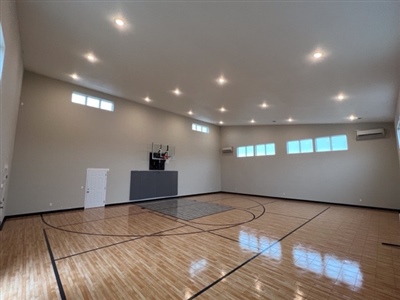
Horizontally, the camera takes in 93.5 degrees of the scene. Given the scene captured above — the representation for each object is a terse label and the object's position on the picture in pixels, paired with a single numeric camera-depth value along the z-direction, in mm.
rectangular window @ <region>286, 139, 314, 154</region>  10044
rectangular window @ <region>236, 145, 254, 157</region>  12320
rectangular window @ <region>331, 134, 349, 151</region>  9008
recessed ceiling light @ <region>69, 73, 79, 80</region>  6541
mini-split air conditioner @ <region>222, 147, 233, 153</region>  13175
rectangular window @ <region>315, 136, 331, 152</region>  9477
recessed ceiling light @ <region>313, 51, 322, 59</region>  3834
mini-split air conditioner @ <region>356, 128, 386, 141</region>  7992
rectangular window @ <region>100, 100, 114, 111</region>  8367
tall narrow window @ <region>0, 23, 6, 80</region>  2949
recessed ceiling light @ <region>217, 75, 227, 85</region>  5551
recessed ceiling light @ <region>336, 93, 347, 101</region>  5659
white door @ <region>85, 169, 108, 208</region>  7625
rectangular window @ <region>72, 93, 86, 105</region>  7595
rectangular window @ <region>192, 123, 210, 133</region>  12344
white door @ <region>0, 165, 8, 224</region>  4709
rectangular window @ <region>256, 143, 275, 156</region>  11391
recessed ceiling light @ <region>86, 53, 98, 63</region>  5061
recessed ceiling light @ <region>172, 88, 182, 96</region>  7071
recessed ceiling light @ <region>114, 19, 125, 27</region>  3614
